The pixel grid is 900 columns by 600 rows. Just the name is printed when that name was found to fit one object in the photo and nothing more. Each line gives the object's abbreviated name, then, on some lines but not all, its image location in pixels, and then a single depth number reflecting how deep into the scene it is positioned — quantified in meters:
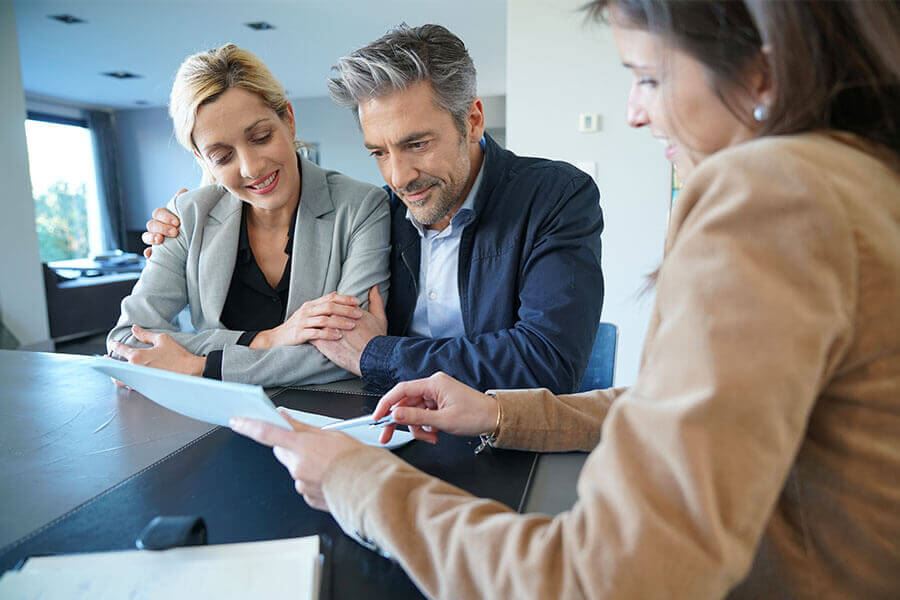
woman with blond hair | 1.31
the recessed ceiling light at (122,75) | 6.50
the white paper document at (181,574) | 0.57
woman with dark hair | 0.40
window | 7.80
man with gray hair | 1.21
